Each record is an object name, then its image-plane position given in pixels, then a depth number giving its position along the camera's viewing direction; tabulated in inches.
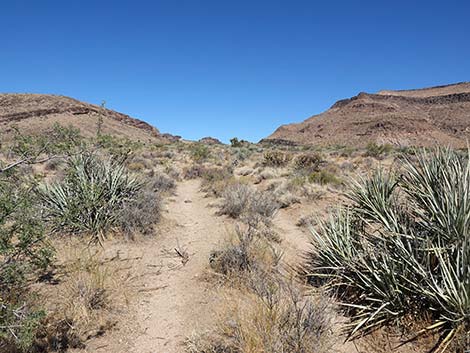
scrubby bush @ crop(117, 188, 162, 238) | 247.3
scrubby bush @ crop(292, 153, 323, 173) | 585.3
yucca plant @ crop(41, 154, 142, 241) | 236.5
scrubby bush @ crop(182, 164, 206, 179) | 576.7
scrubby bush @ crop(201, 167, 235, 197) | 418.9
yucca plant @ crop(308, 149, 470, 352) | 122.3
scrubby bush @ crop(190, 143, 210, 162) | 824.6
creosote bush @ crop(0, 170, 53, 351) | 102.7
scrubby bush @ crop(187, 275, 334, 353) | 112.2
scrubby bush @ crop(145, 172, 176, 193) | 395.8
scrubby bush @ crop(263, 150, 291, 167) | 697.2
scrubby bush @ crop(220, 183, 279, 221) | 309.1
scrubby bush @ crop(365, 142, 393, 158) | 800.9
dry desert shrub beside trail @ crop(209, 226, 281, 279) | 181.6
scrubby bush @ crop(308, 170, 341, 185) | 454.6
